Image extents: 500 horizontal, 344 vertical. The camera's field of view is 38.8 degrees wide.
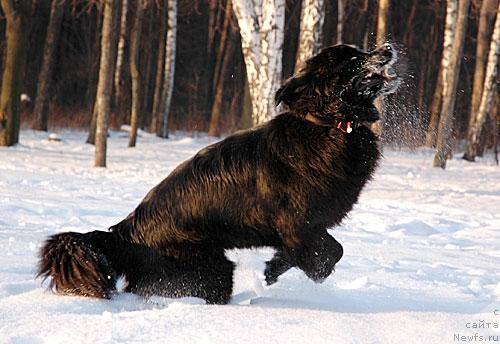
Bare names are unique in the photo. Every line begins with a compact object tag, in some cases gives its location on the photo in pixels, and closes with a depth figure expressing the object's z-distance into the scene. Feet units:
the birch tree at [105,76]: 37.93
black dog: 12.75
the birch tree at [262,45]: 31.22
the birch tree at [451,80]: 47.07
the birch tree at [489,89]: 59.11
